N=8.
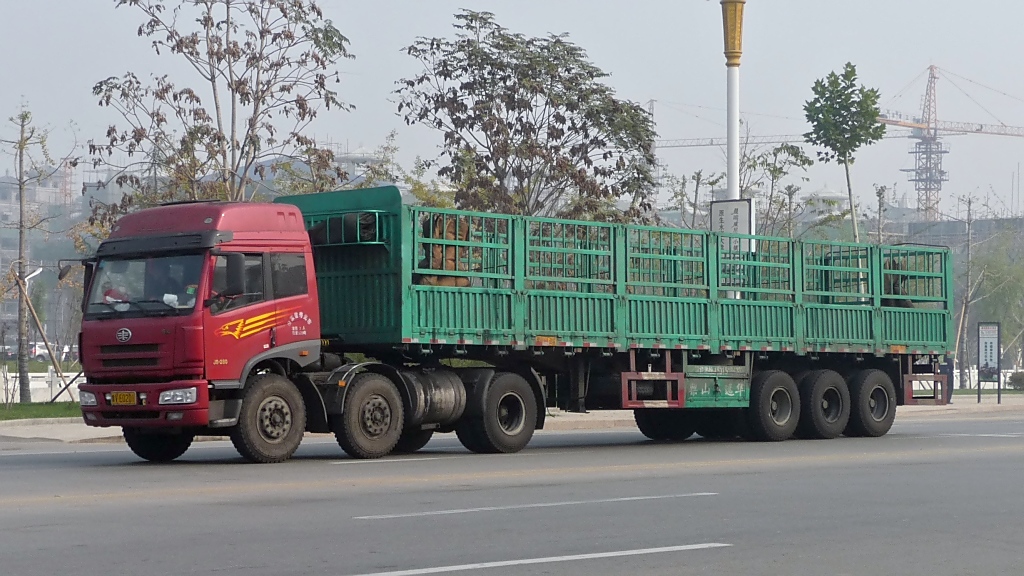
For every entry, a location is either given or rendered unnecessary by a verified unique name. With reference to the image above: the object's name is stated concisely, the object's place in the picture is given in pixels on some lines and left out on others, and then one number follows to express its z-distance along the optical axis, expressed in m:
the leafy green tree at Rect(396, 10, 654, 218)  34.97
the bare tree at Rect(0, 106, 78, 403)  34.78
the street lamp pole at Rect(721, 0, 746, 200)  30.39
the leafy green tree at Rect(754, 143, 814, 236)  46.75
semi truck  16.58
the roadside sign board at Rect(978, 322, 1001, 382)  40.62
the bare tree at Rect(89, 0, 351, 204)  31.58
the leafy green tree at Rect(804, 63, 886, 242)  36.00
